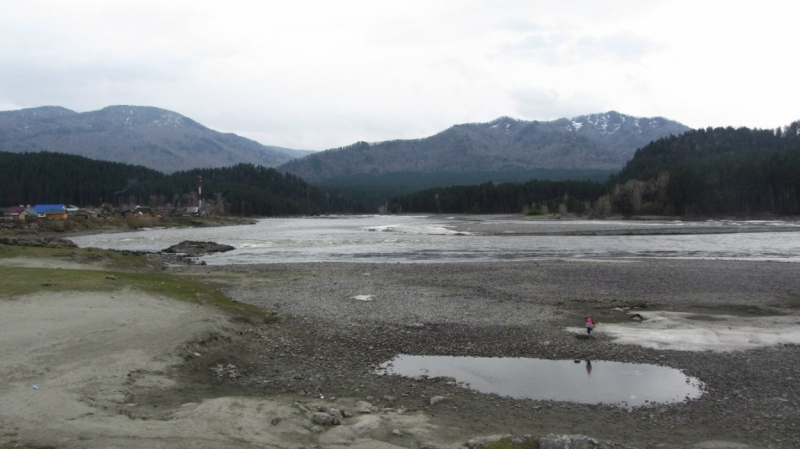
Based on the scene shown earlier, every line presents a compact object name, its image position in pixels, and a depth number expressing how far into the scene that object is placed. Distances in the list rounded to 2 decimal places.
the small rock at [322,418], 10.91
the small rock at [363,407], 11.82
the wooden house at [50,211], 143.61
